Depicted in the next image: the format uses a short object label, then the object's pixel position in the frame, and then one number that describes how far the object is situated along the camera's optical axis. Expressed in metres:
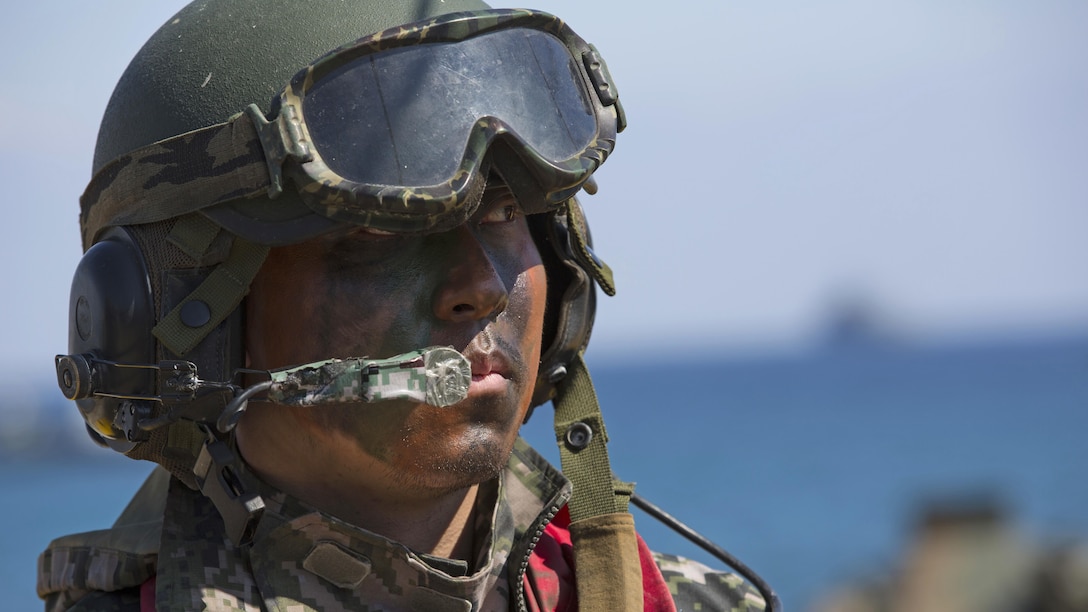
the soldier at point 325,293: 4.94
